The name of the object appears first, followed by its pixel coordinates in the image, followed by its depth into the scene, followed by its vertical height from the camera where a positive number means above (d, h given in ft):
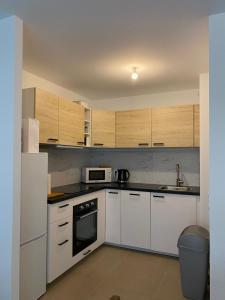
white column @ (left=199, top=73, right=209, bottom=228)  9.03 +0.04
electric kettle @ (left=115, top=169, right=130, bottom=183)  12.91 -1.16
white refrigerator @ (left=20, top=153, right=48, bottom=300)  6.63 -2.14
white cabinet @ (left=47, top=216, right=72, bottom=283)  7.90 -3.31
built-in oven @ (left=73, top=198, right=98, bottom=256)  9.34 -3.00
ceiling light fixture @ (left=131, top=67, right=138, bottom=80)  8.94 +3.09
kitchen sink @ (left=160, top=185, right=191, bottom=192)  11.18 -1.62
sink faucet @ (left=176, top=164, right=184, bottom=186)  11.84 -1.29
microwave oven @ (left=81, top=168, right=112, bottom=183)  12.42 -1.13
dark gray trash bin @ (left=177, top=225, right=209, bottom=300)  7.18 -3.30
